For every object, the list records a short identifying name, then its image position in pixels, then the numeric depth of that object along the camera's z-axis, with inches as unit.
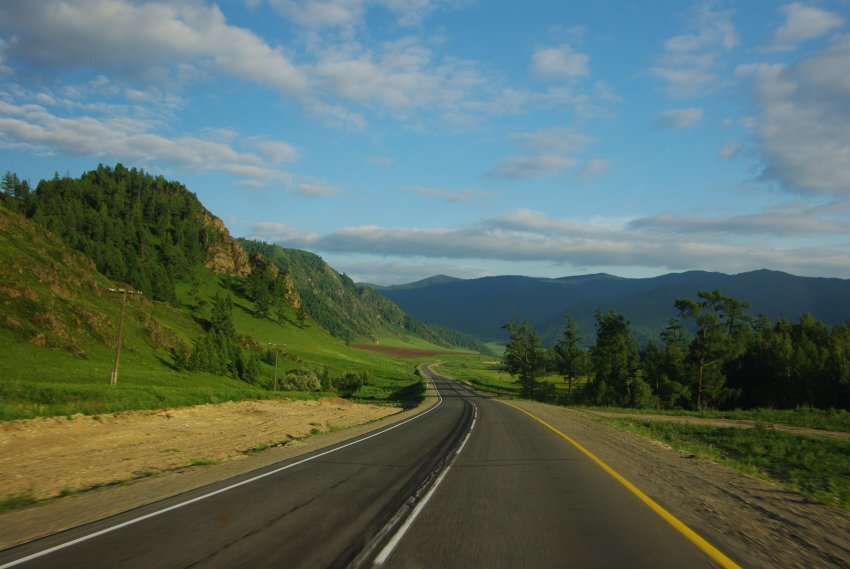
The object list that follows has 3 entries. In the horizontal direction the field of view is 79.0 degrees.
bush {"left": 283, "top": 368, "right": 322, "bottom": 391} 3499.0
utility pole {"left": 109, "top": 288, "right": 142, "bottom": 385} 1907.7
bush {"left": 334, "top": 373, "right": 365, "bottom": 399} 3809.1
